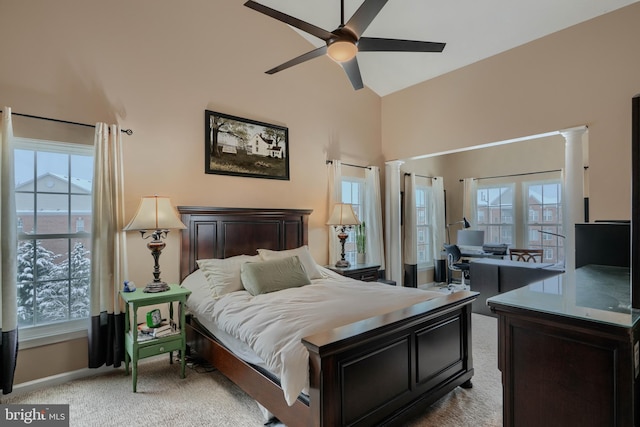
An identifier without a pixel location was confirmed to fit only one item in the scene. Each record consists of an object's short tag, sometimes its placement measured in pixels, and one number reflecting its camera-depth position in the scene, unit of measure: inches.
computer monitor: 251.9
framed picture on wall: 145.9
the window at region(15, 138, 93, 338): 108.3
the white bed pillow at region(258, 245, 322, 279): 141.8
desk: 172.2
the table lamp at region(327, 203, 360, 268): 174.7
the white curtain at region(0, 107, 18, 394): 97.7
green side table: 104.3
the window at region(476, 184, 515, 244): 263.6
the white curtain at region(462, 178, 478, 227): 278.2
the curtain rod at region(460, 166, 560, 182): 237.7
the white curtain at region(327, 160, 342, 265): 188.1
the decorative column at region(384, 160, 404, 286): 215.3
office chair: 239.6
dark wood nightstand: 172.4
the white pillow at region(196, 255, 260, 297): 117.6
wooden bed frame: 69.1
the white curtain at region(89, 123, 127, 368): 112.9
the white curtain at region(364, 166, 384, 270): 206.1
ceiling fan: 85.7
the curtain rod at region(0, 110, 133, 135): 104.8
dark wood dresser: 53.5
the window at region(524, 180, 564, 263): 239.1
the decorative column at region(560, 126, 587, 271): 141.3
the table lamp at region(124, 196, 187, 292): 112.3
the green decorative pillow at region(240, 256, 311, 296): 116.4
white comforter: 71.2
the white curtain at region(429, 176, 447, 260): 267.4
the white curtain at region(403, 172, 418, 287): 233.3
